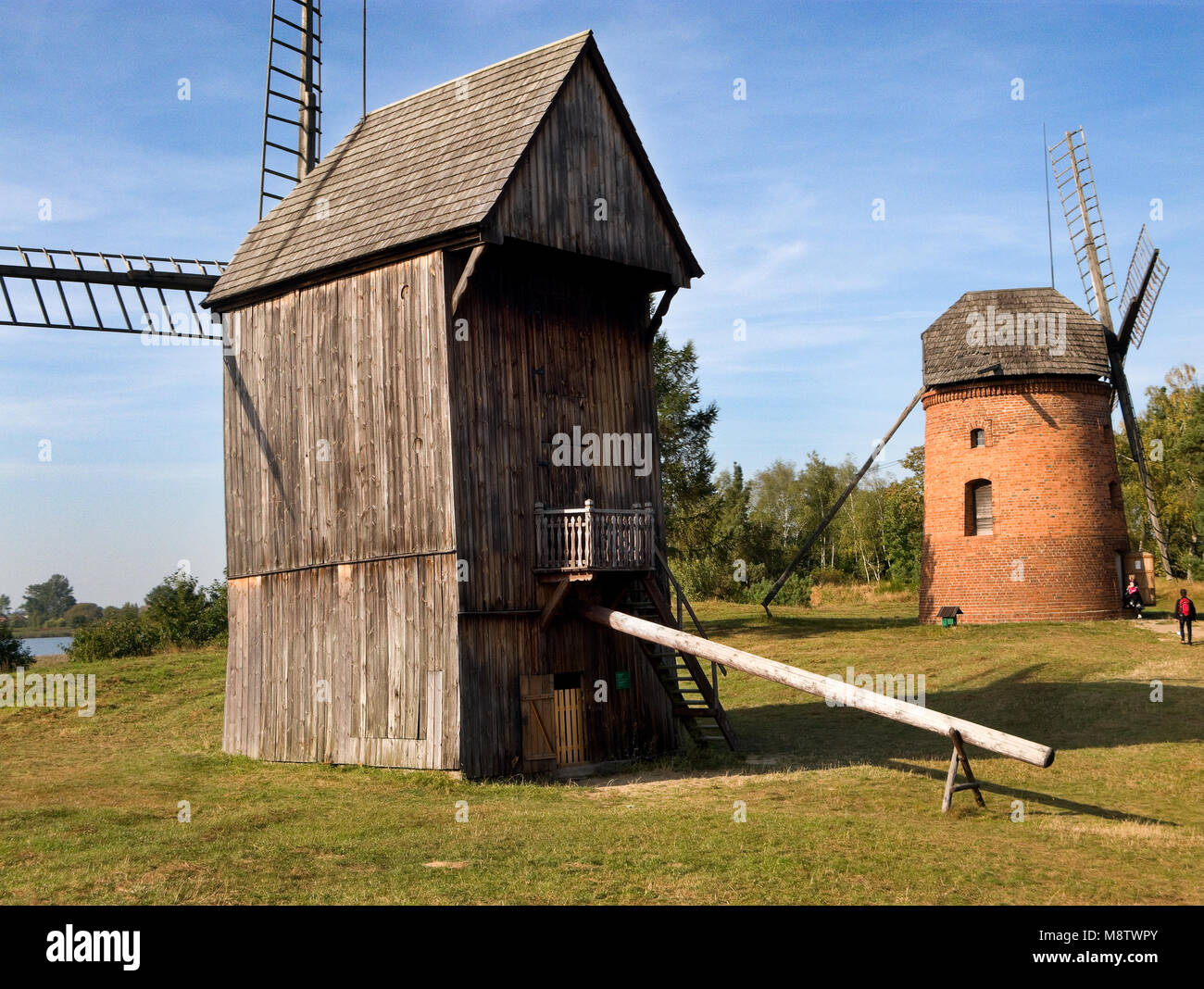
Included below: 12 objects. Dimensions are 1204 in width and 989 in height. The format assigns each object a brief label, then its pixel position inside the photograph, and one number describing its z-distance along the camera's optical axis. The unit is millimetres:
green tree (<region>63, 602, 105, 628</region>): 149075
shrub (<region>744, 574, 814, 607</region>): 62031
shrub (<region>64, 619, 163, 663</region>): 39625
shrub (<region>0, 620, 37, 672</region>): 37125
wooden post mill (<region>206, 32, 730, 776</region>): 19016
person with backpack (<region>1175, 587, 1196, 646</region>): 29641
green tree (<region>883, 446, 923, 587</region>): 69688
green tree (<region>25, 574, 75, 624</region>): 184375
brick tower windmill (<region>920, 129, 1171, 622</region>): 33656
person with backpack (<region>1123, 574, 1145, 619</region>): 34031
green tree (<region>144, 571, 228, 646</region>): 43812
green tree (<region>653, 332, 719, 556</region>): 38438
